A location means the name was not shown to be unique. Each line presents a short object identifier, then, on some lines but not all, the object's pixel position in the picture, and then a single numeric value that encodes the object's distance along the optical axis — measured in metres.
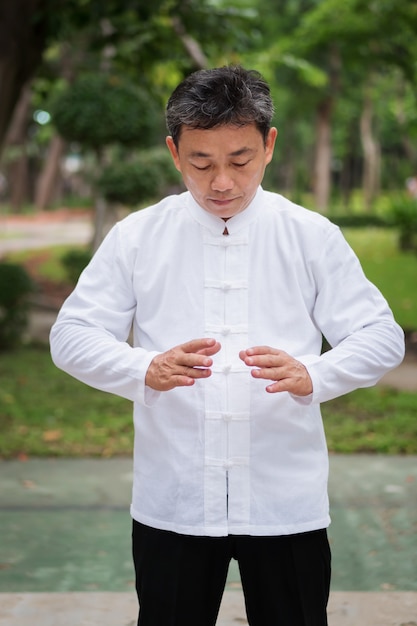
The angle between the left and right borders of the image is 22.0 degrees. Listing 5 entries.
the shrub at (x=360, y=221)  30.78
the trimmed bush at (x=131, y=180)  14.30
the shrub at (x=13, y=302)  9.91
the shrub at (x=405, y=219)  19.02
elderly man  2.23
